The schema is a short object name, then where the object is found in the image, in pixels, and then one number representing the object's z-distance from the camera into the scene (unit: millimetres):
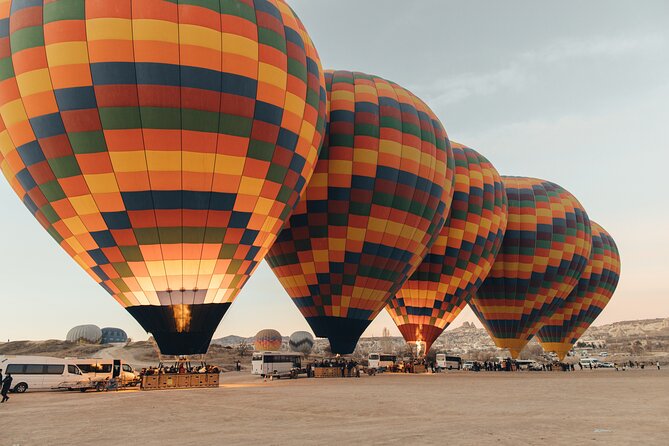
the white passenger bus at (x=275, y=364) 32719
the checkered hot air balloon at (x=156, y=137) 15938
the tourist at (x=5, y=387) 16219
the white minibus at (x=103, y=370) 23609
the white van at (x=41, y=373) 21719
